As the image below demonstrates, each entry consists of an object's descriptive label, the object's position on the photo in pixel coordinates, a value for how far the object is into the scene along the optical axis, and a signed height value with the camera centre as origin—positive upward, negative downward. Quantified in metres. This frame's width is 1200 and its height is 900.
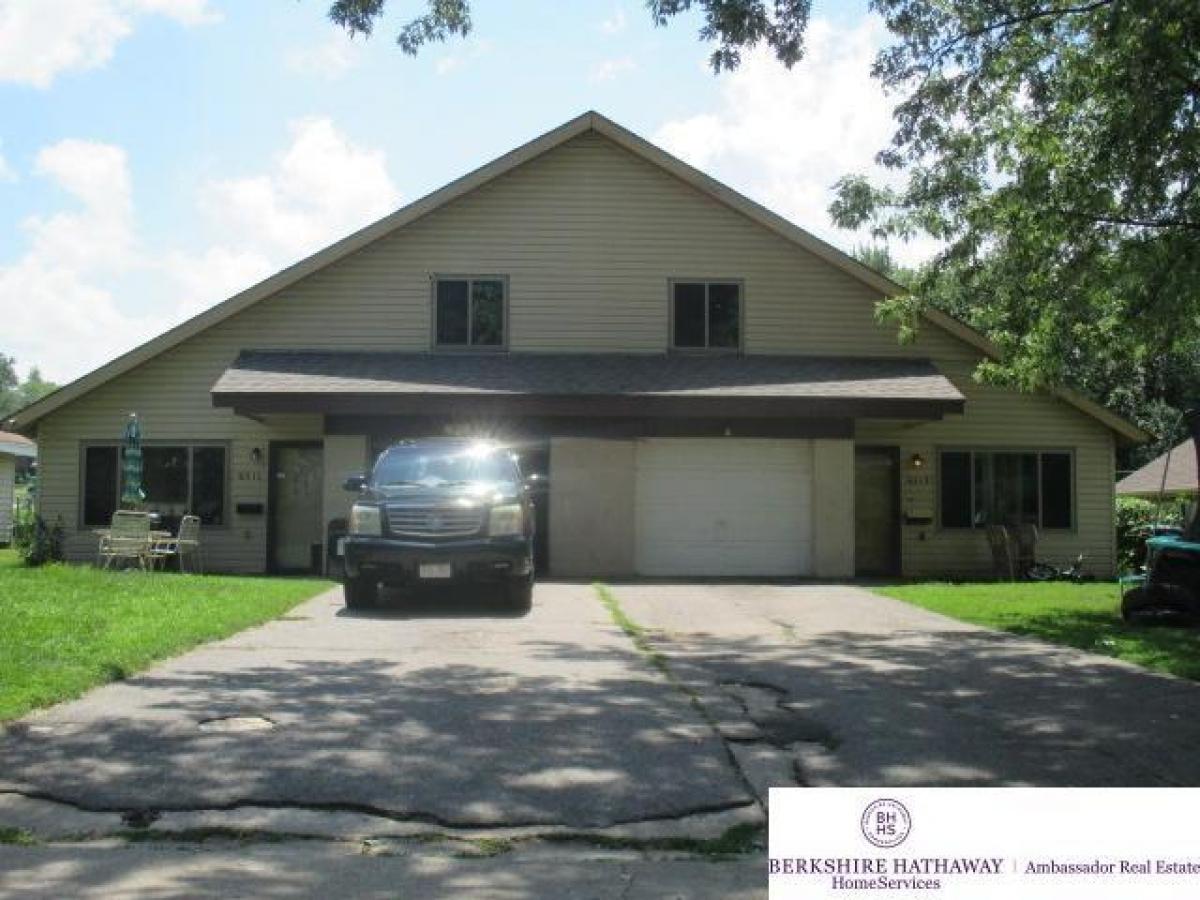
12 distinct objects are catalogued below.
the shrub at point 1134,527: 25.32 -0.30
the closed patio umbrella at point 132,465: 19.27 +0.67
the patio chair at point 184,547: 19.62 -0.71
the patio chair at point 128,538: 18.73 -0.52
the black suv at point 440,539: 13.09 -0.35
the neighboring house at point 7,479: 30.83 +0.68
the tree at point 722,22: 10.56 +4.57
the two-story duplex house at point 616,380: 19.77 +2.04
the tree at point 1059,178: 12.46 +4.18
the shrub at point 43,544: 20.01 -0.67
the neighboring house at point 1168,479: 33.09 +1.08
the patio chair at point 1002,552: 20.73 -0.69
